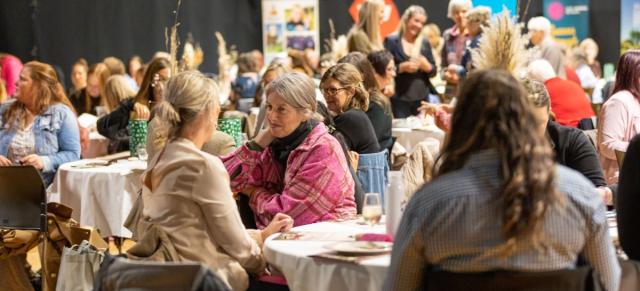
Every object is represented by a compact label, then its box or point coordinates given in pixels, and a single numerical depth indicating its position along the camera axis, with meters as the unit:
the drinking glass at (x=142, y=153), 9.24
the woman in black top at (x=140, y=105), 10.09
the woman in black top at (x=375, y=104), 9.52
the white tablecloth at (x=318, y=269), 4.84
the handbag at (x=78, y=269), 6.61
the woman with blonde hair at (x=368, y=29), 13.66
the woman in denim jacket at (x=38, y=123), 9.14
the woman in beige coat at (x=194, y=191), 5.24
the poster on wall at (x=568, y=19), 20.69
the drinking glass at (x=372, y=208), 5.22
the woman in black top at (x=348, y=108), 8.54
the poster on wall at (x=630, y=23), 19.62
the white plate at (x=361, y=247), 4.97
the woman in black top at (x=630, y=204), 5.13
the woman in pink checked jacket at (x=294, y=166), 6.30
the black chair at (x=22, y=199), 7.64
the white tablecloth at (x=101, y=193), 8.87
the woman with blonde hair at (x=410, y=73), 13.94
